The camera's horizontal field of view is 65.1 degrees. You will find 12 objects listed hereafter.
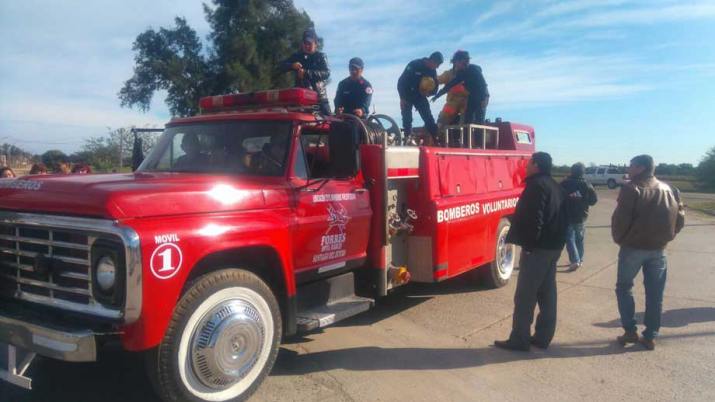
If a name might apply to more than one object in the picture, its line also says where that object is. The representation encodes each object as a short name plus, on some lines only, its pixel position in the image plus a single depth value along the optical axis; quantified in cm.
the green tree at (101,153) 2518
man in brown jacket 520
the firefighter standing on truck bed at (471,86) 845
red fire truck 330
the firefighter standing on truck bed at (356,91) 734
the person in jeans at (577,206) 862
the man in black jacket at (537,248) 506
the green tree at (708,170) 4995
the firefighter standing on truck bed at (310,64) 709
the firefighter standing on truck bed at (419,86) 833
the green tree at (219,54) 2794
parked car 4466
